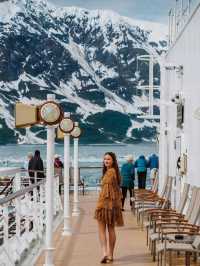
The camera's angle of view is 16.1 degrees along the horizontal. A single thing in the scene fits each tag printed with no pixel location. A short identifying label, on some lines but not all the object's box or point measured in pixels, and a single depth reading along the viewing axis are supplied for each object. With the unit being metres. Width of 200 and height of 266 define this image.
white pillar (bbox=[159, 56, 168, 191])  13.95
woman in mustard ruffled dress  7.49
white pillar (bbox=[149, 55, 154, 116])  15.82
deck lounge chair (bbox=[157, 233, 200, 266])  6.55
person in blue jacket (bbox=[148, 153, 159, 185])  17.58
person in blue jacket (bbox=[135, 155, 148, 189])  16.44
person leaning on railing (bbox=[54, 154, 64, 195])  18.08
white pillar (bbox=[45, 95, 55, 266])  7.35
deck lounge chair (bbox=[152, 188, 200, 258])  7.10
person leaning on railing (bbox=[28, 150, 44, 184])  16.41
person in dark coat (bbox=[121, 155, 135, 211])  14.31
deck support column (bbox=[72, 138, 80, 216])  12.95
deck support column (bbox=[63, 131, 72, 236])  10.23
